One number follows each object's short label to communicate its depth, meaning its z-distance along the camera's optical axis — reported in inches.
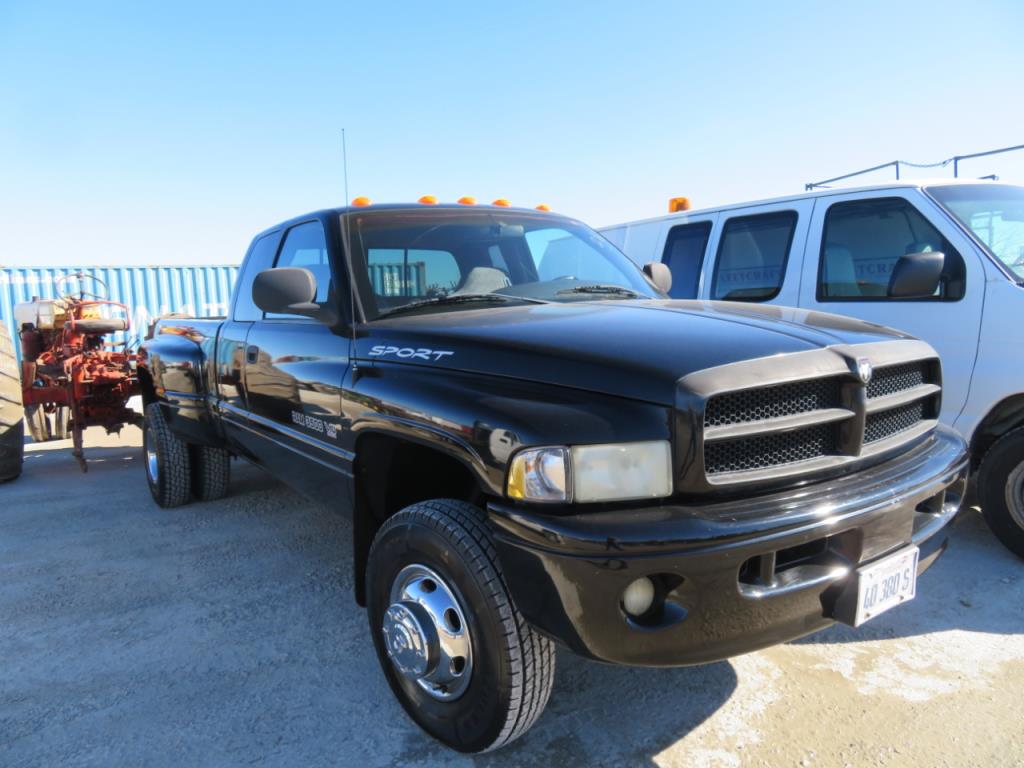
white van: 135.4
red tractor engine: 245.9
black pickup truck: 67.9
